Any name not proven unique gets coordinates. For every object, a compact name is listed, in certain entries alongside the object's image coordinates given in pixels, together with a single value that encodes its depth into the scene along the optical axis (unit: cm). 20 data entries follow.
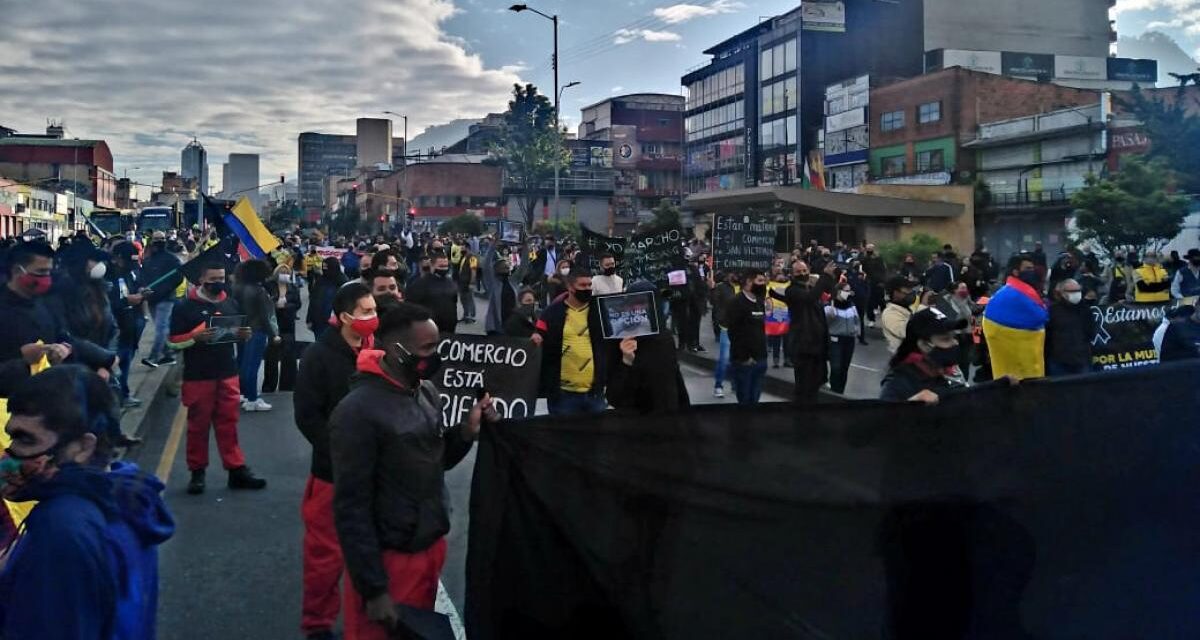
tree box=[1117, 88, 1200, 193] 2548
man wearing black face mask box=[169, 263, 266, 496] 785
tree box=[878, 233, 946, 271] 3162
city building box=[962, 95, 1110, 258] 4447
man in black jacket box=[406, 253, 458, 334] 1205
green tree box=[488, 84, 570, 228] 7719
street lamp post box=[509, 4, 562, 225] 4144
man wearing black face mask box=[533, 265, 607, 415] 804
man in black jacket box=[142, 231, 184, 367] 1245
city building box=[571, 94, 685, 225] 9756
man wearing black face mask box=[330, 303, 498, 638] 370
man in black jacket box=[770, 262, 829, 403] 1073
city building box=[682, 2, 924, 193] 6700
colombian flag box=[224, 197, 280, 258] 1520
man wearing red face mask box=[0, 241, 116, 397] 575
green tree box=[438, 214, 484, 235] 7250
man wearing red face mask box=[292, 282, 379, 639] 508
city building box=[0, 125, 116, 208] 11344
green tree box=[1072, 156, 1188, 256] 2797
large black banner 392
